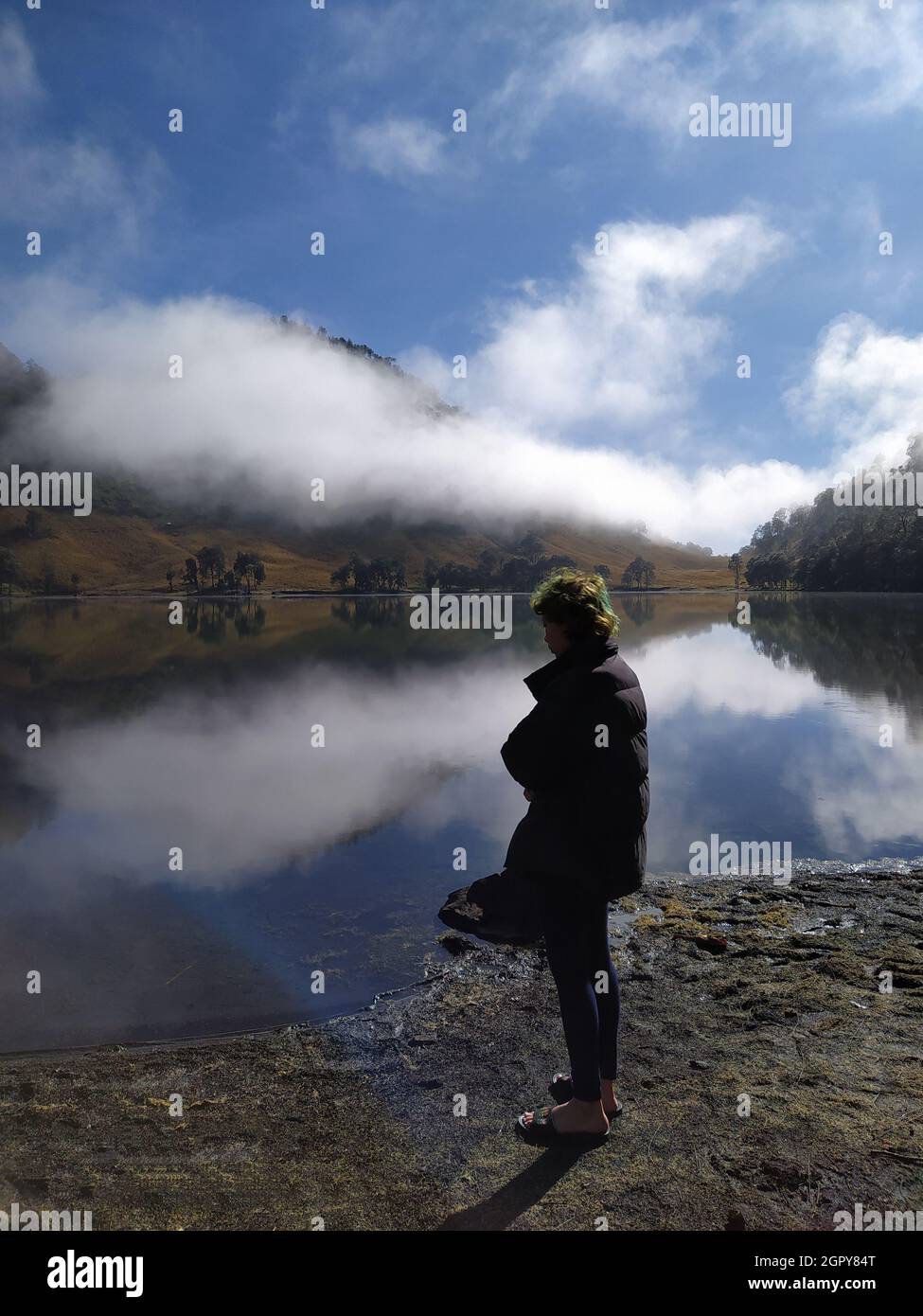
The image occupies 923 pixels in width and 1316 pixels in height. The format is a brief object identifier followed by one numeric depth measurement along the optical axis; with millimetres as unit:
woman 4793
